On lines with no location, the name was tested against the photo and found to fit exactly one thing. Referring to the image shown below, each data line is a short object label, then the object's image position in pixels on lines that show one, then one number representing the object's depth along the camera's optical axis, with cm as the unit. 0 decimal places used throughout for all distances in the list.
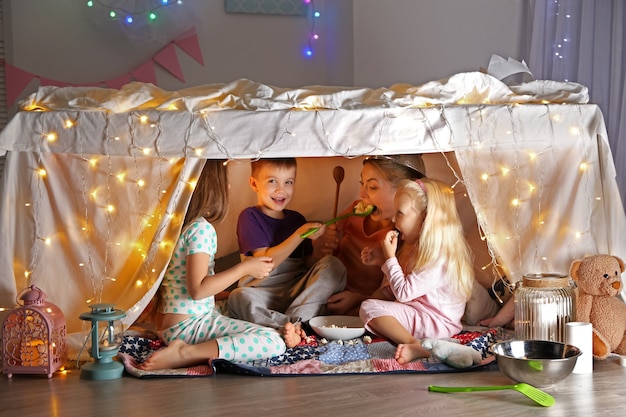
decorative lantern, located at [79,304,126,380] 233
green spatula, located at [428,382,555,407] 202
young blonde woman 286
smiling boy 276
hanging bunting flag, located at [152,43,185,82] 454
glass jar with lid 243
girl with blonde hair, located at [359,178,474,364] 257
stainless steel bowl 209
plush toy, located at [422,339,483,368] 235
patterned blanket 232
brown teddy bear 248
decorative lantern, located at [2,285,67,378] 236
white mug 233
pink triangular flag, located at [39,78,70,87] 446
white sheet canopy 253
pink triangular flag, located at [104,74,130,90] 448
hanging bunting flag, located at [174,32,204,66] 457
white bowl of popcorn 258
